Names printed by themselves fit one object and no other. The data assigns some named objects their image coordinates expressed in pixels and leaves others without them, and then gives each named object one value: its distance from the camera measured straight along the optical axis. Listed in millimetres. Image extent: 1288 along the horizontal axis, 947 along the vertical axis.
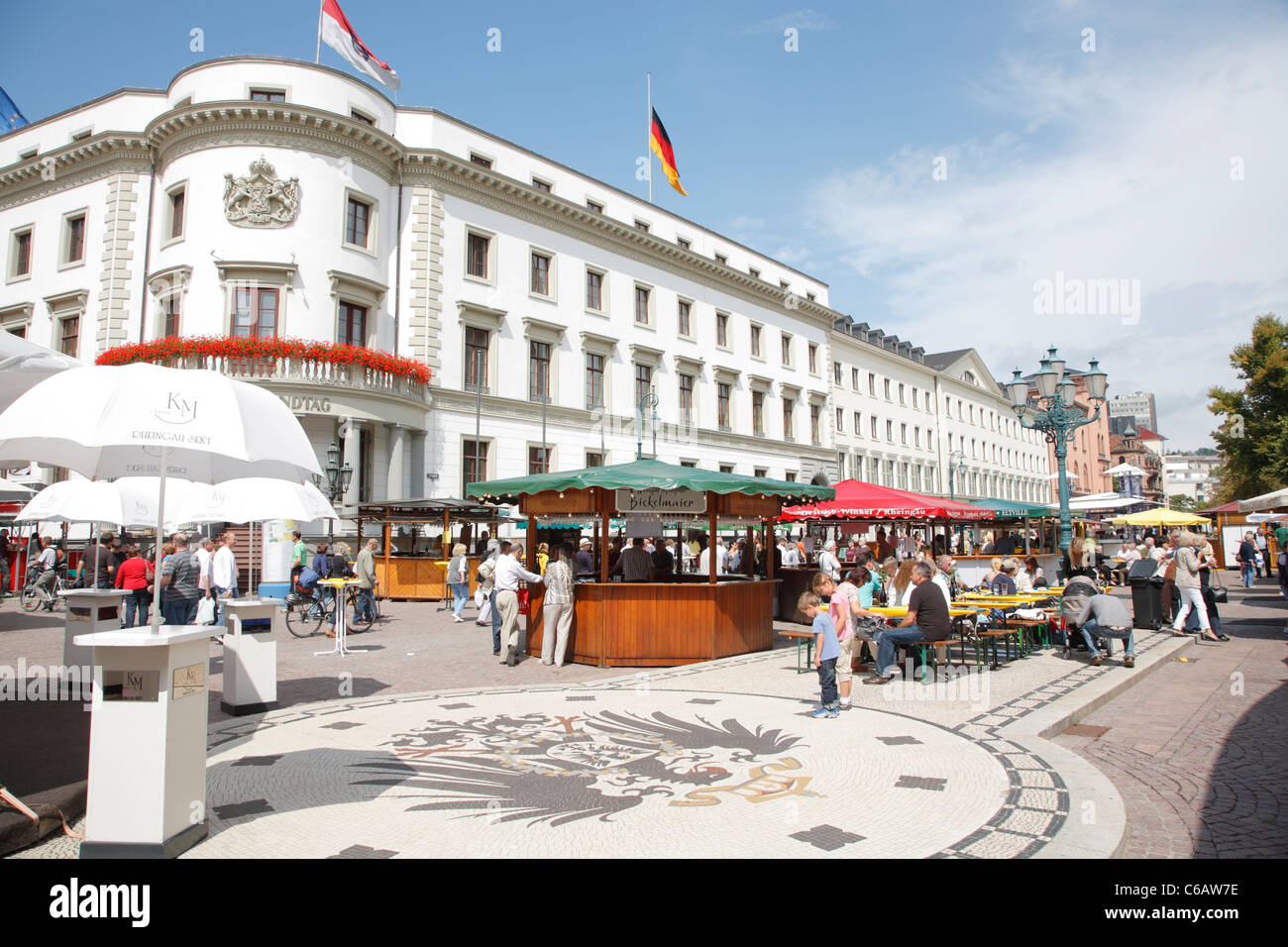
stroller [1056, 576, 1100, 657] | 12070
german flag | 39688
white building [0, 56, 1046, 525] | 27203
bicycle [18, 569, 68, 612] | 21516
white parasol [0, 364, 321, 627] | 4934
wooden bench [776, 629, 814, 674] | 11012
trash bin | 16250
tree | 38000
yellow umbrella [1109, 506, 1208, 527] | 25328
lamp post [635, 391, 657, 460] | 36600
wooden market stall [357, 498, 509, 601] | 24125
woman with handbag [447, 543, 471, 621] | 18641
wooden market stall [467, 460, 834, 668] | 12062
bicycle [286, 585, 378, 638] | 16844
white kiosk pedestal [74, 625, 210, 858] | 4547
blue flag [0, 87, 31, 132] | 25891
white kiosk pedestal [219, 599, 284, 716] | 8641
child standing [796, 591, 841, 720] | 8469
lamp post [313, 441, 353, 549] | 24264
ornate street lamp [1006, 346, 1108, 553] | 17672
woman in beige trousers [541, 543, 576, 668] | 12070
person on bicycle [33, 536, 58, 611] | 21078
